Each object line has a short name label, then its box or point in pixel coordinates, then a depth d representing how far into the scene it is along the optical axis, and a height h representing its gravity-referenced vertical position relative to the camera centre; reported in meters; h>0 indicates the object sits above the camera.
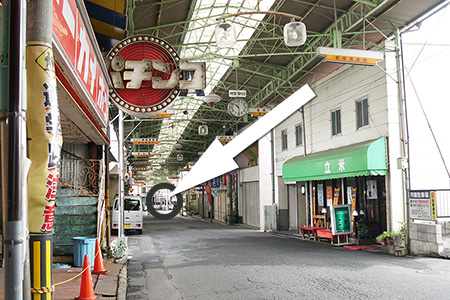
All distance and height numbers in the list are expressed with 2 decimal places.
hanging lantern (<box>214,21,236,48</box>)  10.17 +3.38
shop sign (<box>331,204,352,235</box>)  18.29 -1.90
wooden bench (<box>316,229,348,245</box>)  18.50 -2.64
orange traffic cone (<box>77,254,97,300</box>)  7.54 -1.85
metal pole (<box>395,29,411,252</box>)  16.19 +2.14
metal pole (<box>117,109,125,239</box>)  14.43 +0.15
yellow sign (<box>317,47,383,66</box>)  12.72 +3.61
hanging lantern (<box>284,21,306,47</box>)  10.48 +3.47
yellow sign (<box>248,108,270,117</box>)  22.62 +3.46
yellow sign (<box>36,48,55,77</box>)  3.49 +0.98
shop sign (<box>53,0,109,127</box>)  4.75 +1.76
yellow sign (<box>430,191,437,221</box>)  14.45 -1.07
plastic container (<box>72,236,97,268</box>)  11.11 -1.75
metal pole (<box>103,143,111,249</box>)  13.42 -0.56
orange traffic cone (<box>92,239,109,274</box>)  10.52 -2.04
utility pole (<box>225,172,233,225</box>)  38.35 -1.40
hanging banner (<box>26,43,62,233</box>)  3.48 +0.38
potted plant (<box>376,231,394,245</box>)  15.78 -2.38
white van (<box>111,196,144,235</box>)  24.28 -2.05
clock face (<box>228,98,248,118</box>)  22.52 +3.68
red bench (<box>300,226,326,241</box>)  20.78 -2.81
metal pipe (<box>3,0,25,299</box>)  2.65 +0.08
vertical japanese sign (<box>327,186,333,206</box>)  21.78 -1.00
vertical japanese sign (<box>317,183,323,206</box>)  22.98 -0.94
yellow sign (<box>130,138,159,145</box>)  28.52 +2.58
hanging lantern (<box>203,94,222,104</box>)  20.95 +3.89
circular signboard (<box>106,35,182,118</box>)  8.74 +2.16
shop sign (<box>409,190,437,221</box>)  14.53 -1.08
